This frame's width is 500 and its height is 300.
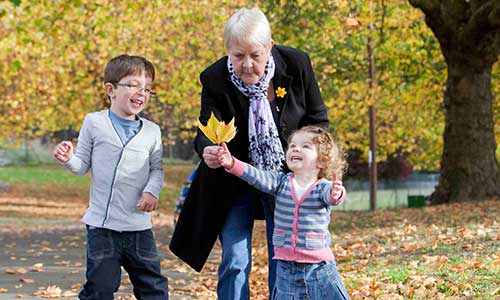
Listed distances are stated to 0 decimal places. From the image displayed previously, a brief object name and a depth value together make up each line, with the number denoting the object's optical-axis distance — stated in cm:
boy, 935
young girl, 815
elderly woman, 860
